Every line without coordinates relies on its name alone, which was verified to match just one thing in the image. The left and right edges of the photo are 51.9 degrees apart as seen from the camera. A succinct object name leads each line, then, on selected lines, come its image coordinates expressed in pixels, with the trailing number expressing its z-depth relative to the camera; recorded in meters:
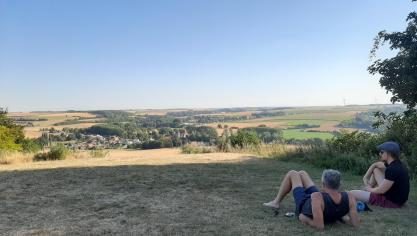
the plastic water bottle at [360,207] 5.62
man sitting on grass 5.53
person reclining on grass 4.62
